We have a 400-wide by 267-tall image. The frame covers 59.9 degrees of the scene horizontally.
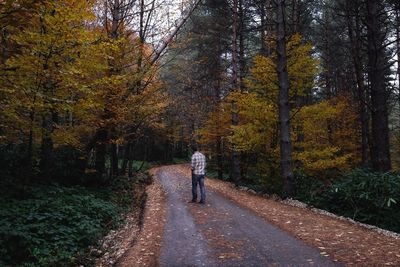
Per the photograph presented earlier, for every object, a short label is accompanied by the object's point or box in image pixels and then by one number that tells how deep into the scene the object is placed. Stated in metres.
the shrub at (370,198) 8.30
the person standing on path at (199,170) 10.99
